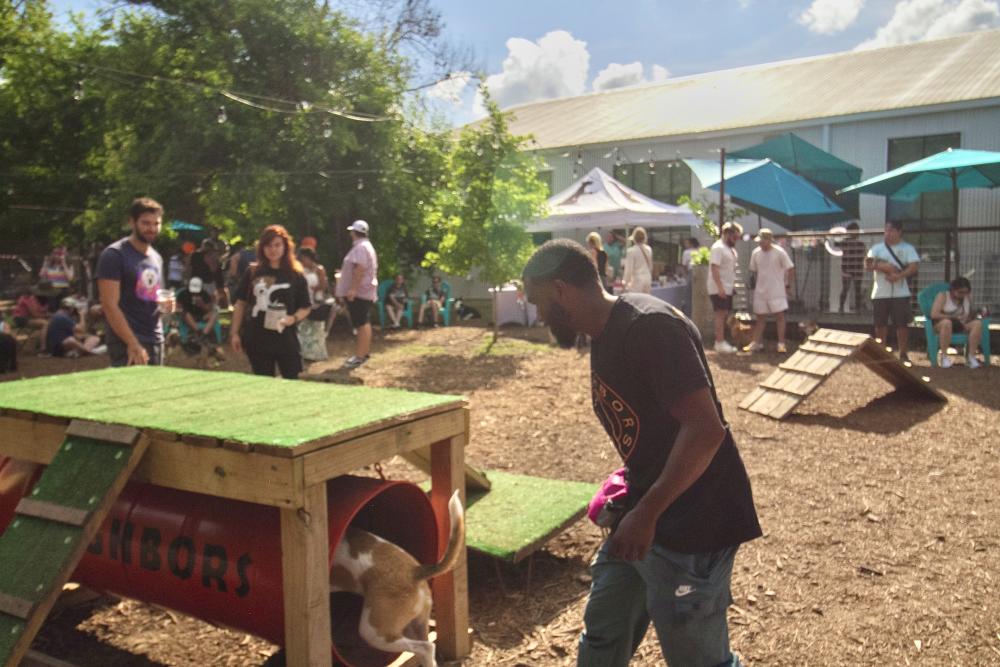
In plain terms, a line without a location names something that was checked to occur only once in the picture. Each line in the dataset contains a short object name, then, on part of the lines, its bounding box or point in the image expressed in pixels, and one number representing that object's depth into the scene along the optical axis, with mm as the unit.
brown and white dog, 3057
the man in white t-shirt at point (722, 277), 12086
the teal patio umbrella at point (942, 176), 11781
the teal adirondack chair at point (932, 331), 10672
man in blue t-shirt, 5445
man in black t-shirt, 2180
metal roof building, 17453
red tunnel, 3025
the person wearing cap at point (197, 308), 12734
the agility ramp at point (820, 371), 7938
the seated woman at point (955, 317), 10609
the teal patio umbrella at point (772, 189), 15086
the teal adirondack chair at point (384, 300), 17234
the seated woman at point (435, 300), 17688
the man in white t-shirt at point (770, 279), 12055
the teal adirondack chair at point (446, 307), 18062
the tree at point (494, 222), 13375
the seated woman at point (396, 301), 17250
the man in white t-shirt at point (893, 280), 10797
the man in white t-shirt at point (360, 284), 10258
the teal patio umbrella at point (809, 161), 16984
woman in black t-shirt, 6504
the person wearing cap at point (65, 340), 13305
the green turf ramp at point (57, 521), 2674
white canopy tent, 16016
